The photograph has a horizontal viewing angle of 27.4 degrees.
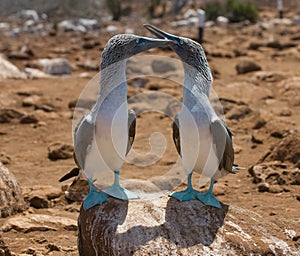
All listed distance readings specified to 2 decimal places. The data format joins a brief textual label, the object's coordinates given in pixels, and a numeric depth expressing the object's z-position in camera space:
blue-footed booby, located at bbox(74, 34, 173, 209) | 4.73
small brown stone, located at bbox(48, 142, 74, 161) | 9.40
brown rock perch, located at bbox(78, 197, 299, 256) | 4.60
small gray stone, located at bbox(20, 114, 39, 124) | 11.44
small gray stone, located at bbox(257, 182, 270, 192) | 7.32
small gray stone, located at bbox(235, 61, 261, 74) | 15.41
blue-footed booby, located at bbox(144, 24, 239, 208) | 4.70
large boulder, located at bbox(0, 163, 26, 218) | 6.48
